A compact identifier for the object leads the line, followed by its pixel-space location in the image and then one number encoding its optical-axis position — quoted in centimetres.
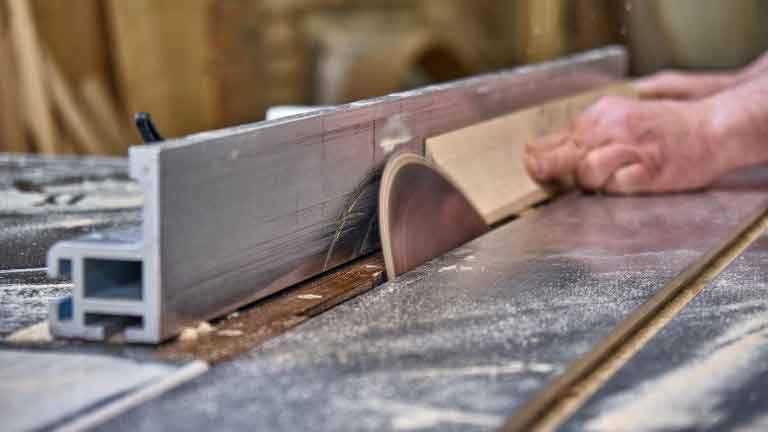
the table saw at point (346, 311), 94
